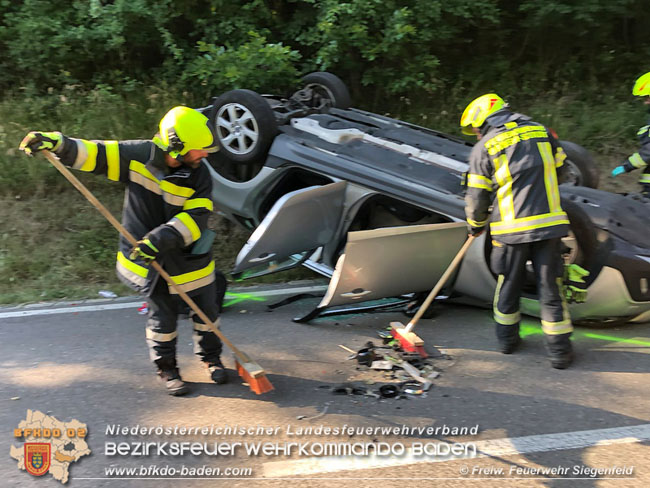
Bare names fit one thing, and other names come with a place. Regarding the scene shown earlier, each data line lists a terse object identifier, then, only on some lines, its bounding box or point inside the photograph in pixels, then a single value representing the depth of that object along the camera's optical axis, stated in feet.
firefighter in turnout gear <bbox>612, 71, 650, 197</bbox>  18.53
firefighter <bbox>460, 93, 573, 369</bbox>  11.70
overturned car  12.93
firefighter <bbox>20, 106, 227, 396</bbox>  10.18
